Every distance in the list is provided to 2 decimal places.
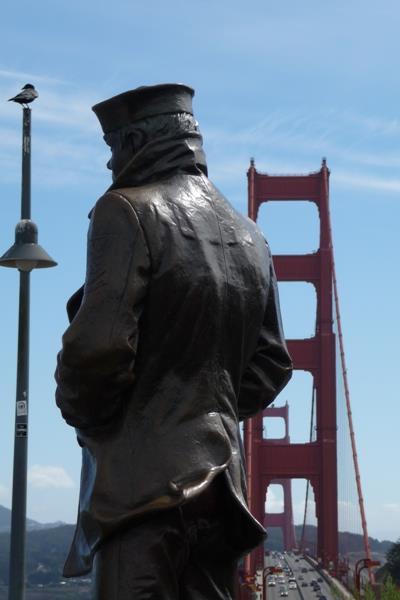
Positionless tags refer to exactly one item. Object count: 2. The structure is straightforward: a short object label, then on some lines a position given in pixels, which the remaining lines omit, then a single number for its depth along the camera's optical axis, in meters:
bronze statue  2.57
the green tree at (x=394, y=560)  43.70
